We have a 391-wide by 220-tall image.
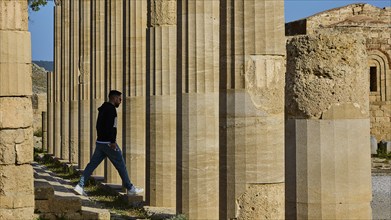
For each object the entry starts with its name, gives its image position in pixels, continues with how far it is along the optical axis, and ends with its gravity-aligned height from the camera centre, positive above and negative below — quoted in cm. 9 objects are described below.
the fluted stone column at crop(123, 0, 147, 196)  1449 +24
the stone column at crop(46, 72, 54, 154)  2800 -27
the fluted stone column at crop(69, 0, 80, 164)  2262 +68
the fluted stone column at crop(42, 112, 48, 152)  3162 -117
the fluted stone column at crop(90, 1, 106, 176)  1861 +115
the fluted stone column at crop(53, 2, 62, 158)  2604 +102
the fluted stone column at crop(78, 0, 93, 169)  2002 +65
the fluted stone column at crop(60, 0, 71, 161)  2447 +147
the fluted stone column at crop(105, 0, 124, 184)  1642 +130
